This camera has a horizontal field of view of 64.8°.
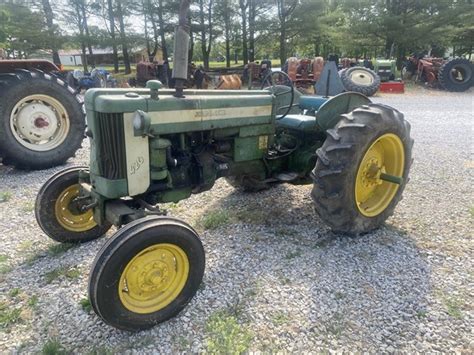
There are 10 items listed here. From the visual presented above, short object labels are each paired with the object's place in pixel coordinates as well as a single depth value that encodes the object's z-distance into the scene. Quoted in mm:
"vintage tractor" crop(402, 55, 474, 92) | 16797
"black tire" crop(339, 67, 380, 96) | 13160
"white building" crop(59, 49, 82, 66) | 50091
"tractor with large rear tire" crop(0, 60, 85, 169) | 5145
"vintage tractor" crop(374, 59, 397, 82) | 17062
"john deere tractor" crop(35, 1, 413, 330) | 2266
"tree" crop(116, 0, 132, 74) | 24688
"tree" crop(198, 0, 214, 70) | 24734
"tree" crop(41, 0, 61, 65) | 22641
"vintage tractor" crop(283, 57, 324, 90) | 16000
